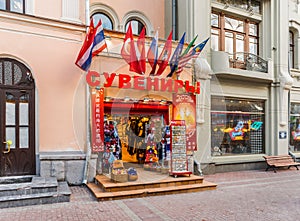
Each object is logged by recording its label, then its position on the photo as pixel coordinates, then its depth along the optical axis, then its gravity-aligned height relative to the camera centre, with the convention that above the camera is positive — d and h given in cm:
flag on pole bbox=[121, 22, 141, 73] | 833 +179
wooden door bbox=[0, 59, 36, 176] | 743 -19
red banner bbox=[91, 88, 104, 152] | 837 -22
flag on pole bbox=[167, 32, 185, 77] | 885 +181
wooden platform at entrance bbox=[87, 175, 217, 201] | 695 -203
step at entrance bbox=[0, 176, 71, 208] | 617 -192
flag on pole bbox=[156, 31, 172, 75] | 877 +185
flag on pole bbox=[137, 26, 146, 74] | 841 +183
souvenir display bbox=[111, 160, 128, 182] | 743 -164
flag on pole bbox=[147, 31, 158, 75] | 833 +187
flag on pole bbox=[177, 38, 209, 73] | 897 +191
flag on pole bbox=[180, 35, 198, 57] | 892 +207
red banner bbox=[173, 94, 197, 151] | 981 +0
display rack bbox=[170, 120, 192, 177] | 825 -112
